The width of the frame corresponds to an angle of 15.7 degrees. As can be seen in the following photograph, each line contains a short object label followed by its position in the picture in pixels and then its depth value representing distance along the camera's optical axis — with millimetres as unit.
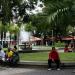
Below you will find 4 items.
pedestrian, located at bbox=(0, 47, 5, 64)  17229
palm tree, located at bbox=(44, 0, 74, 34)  13260
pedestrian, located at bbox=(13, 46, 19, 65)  16774
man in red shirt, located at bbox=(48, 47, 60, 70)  15563
